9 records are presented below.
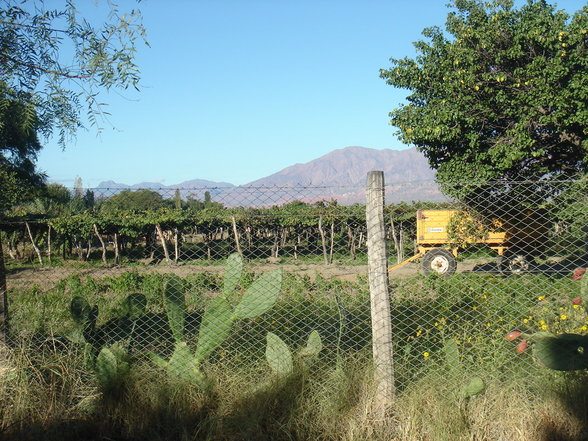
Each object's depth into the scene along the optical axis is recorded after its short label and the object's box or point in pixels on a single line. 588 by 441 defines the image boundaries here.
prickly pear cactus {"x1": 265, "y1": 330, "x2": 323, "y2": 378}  3.72
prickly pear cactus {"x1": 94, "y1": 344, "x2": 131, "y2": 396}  3.83
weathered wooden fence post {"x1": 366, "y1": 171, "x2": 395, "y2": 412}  3.61
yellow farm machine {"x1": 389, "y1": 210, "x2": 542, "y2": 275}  11.57
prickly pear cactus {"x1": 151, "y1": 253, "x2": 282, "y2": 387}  3.97
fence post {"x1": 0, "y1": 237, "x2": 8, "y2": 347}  4.17
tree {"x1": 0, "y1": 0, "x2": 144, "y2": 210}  4.10
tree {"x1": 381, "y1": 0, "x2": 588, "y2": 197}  10.75
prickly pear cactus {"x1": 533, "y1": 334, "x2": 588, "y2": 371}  3.16
